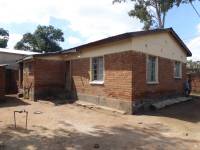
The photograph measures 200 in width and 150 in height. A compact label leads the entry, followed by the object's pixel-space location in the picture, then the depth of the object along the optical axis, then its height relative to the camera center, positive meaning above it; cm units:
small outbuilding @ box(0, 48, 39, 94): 1234 -22
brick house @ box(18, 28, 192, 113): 724 +35
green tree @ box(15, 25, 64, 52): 2668 +610
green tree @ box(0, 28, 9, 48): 2684 +748
